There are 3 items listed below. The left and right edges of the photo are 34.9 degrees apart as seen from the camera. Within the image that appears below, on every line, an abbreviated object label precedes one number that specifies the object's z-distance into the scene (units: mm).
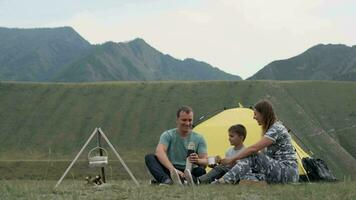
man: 10827
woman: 10266
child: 10922
